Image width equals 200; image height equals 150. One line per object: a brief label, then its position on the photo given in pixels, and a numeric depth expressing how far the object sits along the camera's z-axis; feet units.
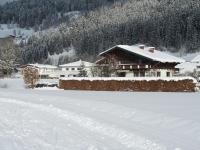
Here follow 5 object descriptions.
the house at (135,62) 211.61
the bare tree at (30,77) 204.95
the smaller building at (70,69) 439.63
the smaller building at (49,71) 468.34
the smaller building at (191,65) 401.70
